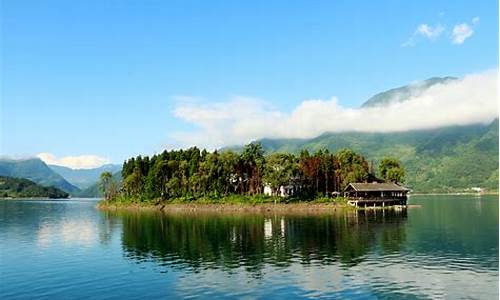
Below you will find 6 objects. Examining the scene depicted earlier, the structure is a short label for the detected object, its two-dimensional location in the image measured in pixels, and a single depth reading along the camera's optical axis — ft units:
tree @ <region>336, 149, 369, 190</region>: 495.00
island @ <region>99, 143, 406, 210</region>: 479.00
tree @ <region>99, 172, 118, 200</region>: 633.61
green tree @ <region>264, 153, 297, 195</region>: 476.54
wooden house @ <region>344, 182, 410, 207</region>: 474.90
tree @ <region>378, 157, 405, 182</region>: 549.54
